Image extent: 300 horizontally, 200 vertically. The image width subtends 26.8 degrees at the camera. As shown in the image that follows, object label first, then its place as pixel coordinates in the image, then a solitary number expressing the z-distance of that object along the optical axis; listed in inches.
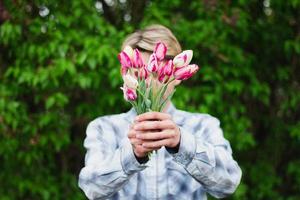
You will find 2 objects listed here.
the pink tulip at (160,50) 51.6
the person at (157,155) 52.9
